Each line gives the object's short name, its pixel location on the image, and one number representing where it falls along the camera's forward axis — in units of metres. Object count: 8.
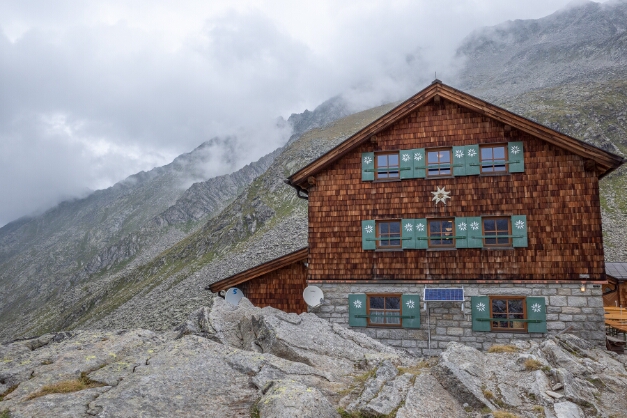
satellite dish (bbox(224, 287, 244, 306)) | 20.48
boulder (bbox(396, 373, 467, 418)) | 6.96
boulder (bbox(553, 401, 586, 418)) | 7.23
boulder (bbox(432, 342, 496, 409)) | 7.55
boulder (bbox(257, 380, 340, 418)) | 6.47
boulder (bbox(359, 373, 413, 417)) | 6.90
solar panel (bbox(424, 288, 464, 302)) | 16.81
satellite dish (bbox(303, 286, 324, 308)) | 18.17
